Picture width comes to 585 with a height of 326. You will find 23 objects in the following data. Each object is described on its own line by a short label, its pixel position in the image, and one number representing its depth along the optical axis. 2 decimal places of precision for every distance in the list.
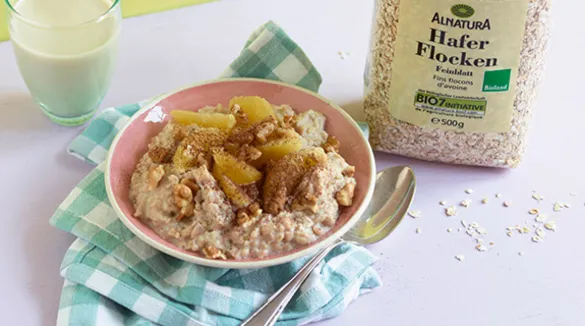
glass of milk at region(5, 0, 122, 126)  1.48
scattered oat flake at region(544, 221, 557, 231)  1.45
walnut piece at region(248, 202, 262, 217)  1.27
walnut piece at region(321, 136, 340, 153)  1.40
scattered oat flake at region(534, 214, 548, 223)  1.46
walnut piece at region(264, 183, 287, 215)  1.28
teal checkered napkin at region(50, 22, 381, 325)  1.24
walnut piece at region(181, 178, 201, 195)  1.29
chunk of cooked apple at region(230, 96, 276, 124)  1.42
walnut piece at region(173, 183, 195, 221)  1.26
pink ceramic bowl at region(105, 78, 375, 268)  1.23
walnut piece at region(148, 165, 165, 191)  1.30
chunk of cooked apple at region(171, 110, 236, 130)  1.40
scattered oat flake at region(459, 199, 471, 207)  1.47
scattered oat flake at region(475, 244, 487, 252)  1.40
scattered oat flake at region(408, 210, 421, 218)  1.45
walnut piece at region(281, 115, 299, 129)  1.42
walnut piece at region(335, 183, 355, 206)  1.31
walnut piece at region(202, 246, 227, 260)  1.22
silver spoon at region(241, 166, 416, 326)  1.24
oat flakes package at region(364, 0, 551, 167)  1.33
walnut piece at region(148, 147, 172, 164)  1.36
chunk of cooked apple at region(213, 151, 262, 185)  1.30
